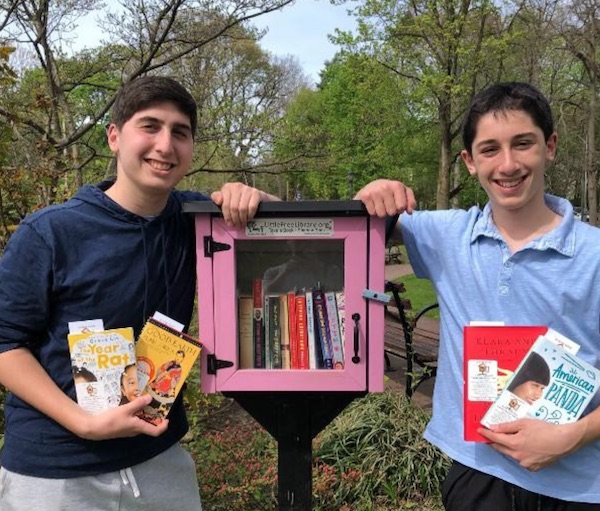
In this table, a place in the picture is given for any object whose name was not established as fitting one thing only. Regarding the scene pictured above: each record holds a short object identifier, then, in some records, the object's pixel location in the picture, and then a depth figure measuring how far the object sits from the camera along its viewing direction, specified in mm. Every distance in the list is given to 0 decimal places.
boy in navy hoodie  1529
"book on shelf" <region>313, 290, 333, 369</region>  1849
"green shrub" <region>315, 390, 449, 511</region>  3305
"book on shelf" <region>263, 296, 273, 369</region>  1860
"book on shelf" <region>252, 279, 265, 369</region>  1855
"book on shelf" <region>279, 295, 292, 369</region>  1863
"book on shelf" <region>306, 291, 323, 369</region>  1855
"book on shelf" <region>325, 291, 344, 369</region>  1829
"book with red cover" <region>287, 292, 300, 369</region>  1857
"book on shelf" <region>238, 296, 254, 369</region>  1833
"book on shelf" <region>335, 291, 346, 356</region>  1807
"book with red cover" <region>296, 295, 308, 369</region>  1855
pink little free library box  1735
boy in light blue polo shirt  1495
